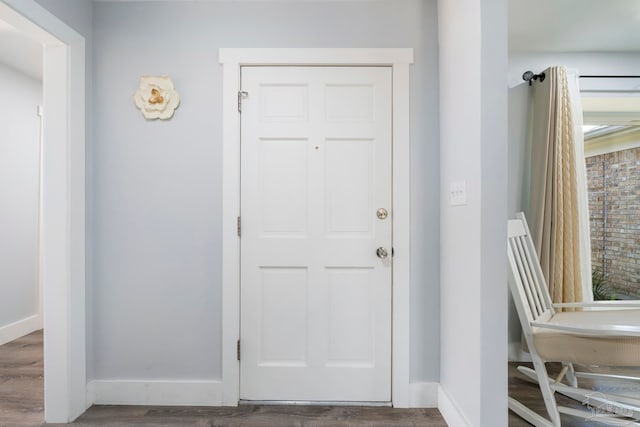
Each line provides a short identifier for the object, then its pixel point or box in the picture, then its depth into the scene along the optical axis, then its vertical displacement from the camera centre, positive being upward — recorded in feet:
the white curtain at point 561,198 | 8.66 +0.26
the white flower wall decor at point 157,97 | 7.11 +2.07
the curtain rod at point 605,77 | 9.35 +3.27
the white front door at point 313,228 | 7.21 -0.37
